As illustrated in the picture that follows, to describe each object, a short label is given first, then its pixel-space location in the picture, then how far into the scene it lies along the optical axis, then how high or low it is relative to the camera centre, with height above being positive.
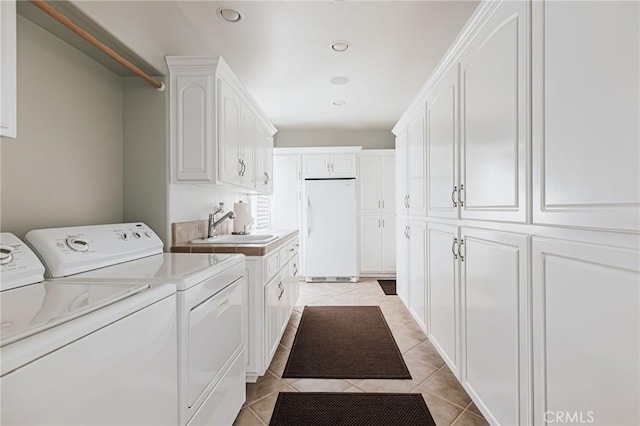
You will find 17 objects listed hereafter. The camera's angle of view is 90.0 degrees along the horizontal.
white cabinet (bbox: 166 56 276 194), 2.10 +0.63
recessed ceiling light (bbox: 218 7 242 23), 2.30 +1.46
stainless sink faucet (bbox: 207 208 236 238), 2.69 -0.08
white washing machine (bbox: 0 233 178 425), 0.61 -0.31
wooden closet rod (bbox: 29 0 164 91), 1.21 +0.78
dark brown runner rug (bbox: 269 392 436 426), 1.77 -1.16
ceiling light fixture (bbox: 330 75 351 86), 3.54 +1.50
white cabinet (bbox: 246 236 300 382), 2.09 -0.69
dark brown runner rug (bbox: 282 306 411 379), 2.31 -1.14
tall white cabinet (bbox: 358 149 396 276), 5.46 -0.03
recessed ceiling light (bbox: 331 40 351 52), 2.77 +1.47
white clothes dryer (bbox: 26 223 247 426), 1.18 -0.34
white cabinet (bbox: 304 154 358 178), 5.30 +0.77
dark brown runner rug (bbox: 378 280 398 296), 4.45 -1.12
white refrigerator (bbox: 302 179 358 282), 5.17 -0.29
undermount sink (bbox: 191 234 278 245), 2.41 -0.22
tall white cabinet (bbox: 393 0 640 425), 0.85 +0.01
